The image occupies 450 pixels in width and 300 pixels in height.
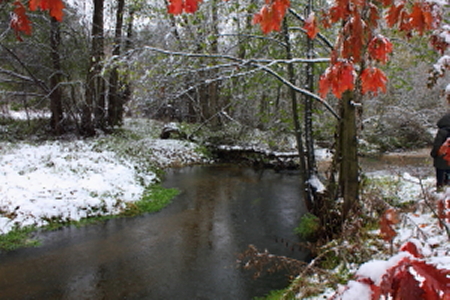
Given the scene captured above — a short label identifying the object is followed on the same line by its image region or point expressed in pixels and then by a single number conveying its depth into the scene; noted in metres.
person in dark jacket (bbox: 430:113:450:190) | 6.95
